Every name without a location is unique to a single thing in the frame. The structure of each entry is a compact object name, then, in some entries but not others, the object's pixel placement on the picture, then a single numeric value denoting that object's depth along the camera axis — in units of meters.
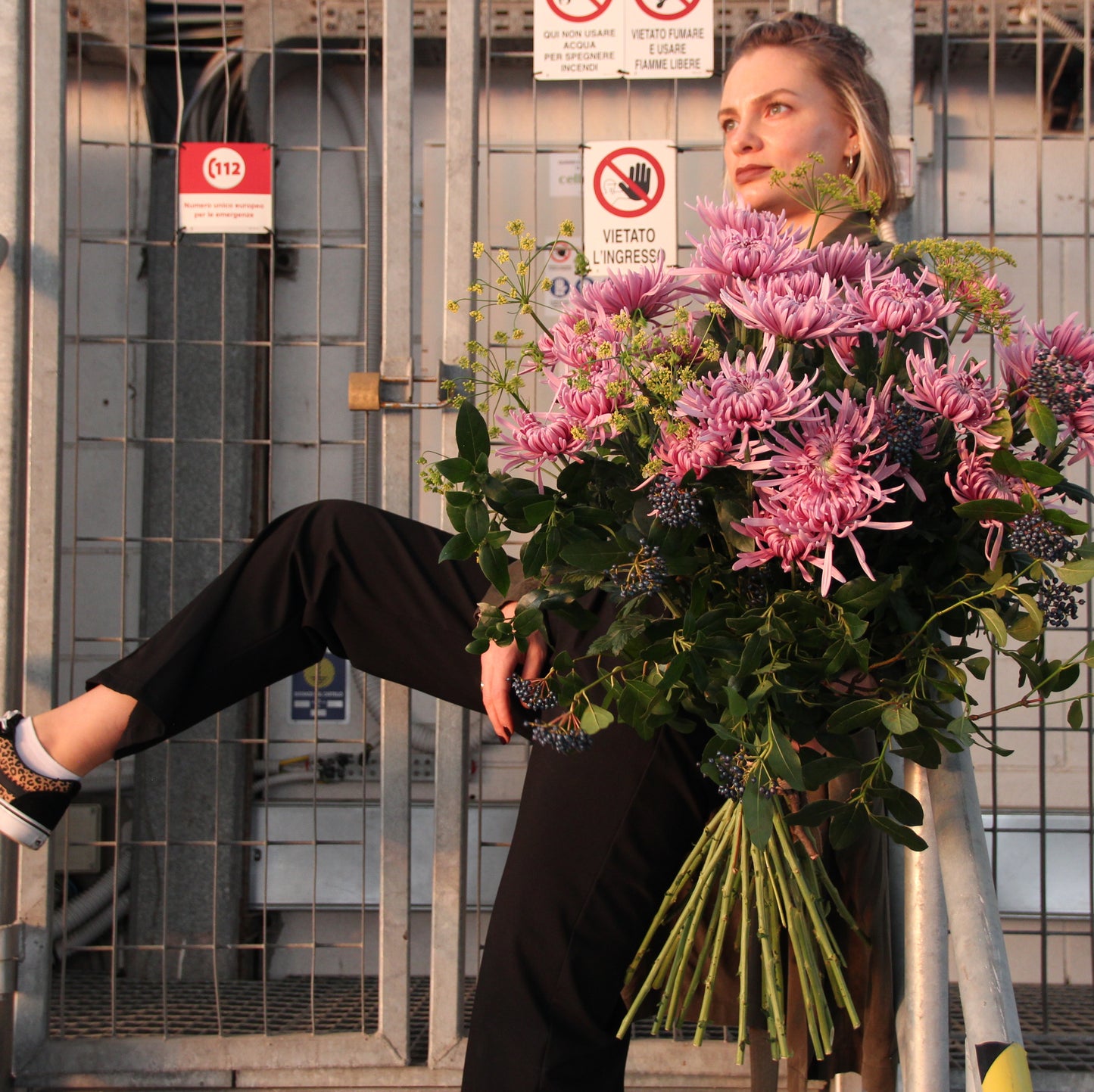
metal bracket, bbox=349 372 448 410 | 2.49
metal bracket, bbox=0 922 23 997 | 2.35
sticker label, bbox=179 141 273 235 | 2.63
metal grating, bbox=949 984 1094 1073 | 2.40
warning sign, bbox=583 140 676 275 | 2.66
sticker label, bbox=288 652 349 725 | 2.97
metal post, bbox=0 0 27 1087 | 2.45
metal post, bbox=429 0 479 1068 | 2.43
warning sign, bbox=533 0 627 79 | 2.61
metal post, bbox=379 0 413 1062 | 2.45
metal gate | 2.47
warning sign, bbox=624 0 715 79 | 2.60
